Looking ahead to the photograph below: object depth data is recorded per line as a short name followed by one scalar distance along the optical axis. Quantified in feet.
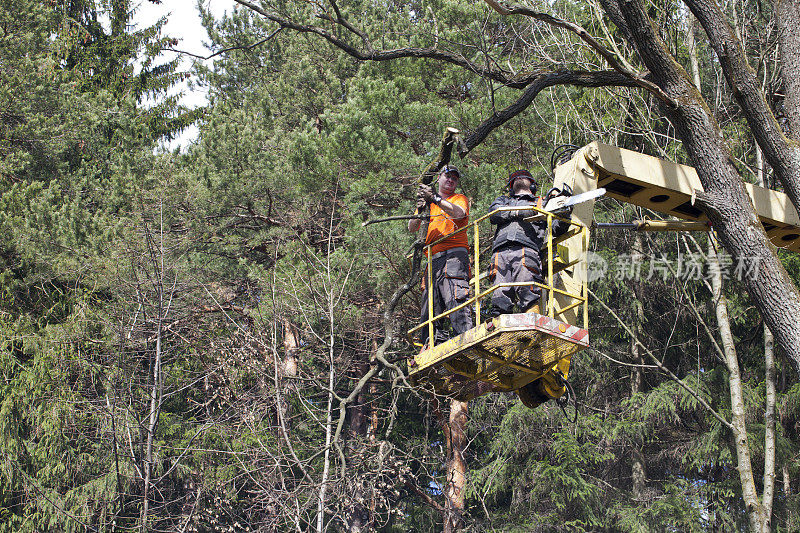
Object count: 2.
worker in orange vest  46.34
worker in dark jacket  43.16
